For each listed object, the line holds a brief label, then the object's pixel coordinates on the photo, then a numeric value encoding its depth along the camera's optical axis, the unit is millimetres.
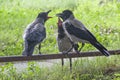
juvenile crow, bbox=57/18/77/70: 10309
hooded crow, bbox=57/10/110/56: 9062
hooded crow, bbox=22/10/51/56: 8872
